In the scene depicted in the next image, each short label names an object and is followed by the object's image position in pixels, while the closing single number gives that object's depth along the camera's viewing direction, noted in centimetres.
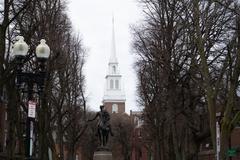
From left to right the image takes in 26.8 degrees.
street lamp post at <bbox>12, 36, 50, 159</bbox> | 1459
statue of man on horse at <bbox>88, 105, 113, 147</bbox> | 3113
